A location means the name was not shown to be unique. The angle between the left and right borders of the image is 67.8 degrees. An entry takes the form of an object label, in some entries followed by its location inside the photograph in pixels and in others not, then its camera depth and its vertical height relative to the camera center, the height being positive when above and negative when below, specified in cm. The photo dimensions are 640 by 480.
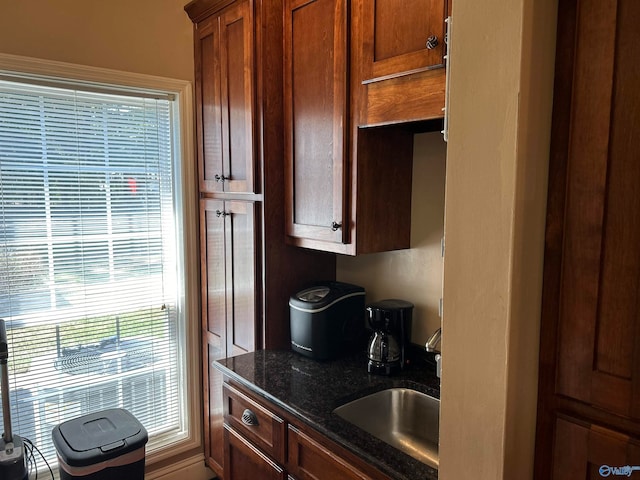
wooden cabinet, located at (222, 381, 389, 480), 142 -86
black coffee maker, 186 -57
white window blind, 213 -32
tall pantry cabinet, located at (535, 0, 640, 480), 76 -10
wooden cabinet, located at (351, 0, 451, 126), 141 +42
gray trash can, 186 -102
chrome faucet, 139 -44
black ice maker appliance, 199 -54
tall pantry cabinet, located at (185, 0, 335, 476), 202 +2
